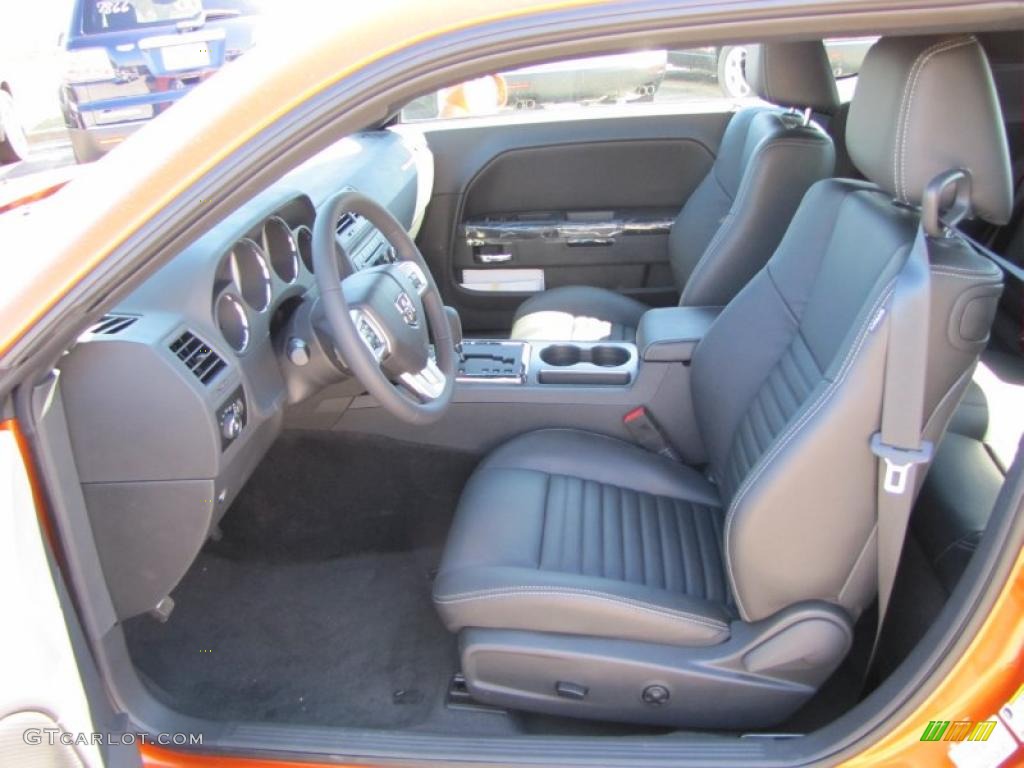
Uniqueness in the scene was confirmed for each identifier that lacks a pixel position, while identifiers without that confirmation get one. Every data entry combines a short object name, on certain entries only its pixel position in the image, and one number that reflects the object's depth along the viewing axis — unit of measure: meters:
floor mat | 1.75
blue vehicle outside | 5.85
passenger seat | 2.11
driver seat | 1.19
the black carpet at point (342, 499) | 2.17
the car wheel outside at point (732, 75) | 3.38
